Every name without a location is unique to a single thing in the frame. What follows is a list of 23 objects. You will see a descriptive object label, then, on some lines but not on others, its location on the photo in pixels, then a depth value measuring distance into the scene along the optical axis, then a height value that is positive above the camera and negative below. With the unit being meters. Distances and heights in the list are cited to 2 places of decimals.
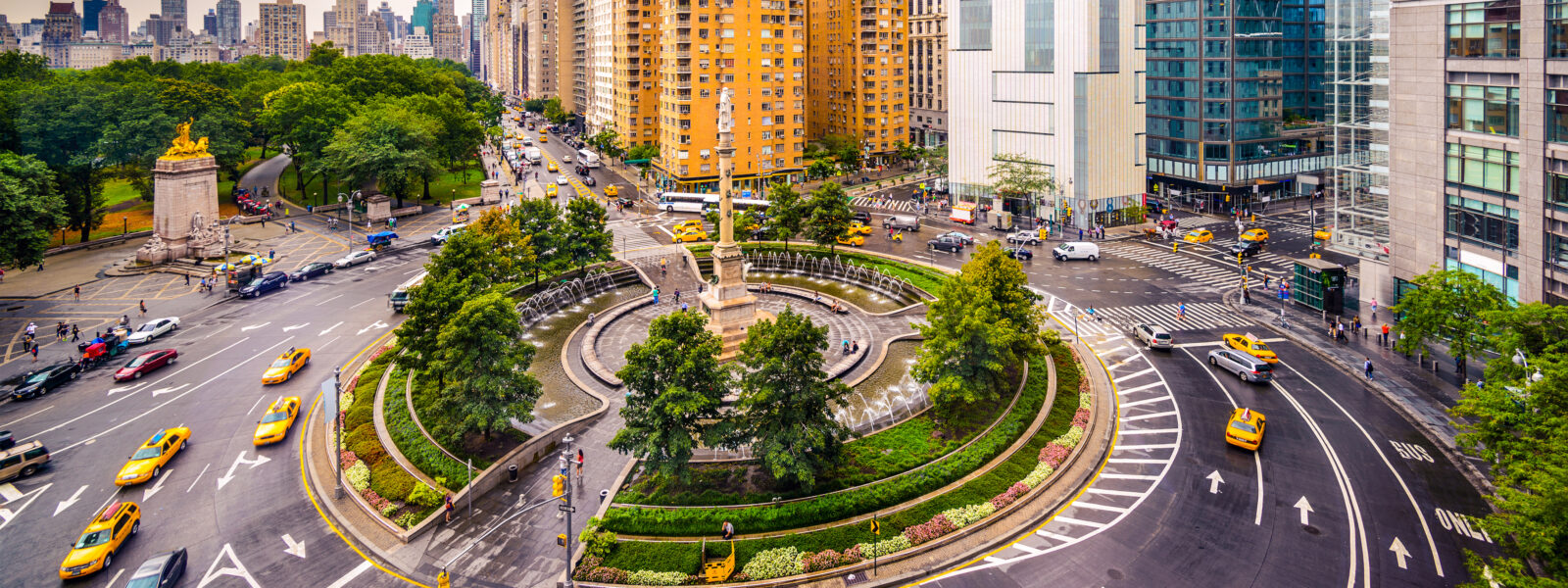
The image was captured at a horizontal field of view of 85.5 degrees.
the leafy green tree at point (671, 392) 33.28 -5.88
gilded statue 82.19 +10.01
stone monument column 54.38 -2.67
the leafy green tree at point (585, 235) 69.44 +0.92
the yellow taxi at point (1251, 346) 51.34 -6.66
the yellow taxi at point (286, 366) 50.28 -7.06
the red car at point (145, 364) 51.44 -7.00
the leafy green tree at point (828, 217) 76.44 +2.45
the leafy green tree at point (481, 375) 38.84 -5.97
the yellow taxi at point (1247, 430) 39.53 -8.96
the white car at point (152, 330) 58.09 -5.56
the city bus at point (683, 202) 107.44 +5.51
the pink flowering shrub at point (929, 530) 32.41 -11.09
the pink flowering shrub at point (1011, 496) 34.84 -10.54
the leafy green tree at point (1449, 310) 44.19 -3.85
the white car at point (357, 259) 78.75 -0.93
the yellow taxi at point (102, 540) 31.00 -10.99
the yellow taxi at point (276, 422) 42.23 -8.79
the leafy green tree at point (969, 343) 40.34 -4.98
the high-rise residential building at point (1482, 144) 45.81 +5.55
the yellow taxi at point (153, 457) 38.22 -9.60
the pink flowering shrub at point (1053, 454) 38.34 -9.71
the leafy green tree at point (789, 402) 33.44 -6.30
